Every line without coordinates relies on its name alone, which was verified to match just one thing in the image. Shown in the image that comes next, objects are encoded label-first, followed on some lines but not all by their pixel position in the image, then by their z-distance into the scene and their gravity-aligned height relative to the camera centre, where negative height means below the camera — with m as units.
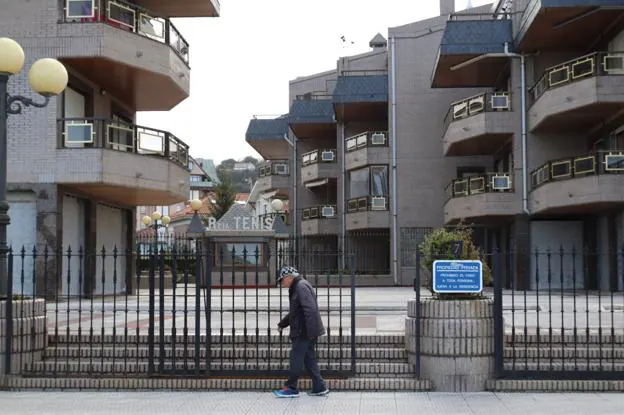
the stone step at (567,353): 12.54 -1.33
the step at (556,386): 11.80 -1.66
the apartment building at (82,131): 24.73 +3.48
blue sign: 12.07 -0.27
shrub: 12.23 +0.08
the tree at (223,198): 96.38 +6.04
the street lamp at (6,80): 12.37 +2.36
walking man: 11.42 -0.94
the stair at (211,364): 12.12 -1.45
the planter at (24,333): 12.43 -1.01
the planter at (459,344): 11.91 -1.14
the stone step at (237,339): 13.23 -1.18
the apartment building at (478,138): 32.53 +5.03
